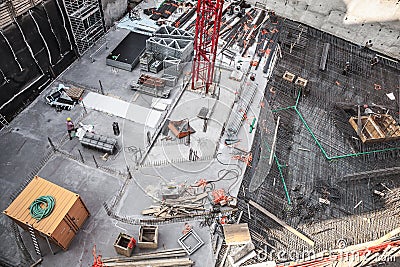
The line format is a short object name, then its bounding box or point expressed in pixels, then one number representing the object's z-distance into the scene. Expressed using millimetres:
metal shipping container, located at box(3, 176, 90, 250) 16797
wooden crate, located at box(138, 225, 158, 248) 18031
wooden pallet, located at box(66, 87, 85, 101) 25828
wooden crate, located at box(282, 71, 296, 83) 28444
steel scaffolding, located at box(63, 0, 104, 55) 27531
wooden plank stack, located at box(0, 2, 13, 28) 22348
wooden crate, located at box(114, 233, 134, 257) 17547
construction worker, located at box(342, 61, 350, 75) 29705
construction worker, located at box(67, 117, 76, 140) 23189
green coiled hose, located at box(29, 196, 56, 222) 16922
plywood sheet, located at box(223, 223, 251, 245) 18688
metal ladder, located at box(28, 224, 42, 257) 18109
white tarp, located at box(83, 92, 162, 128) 25125
